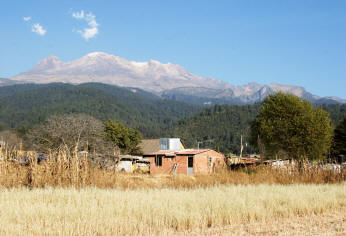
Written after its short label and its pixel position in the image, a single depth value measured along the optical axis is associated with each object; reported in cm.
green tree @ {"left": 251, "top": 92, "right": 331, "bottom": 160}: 3697
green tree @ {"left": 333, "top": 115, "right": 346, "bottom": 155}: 5101
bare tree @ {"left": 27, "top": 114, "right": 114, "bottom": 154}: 3700
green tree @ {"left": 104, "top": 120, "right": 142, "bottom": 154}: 5794
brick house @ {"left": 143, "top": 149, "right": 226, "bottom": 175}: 3969
